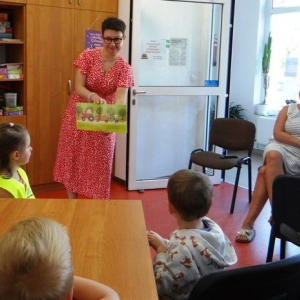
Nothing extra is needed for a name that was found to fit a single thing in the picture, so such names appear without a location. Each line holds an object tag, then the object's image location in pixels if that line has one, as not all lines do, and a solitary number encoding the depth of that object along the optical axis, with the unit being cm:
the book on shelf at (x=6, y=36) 442
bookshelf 439
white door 489
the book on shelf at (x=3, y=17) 444
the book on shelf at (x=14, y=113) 441
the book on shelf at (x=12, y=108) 442
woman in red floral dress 338
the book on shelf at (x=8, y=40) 435
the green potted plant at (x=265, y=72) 701
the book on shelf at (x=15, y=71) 439
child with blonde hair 85
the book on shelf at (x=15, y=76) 440
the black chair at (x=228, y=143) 430
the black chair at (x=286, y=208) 236
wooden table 136
